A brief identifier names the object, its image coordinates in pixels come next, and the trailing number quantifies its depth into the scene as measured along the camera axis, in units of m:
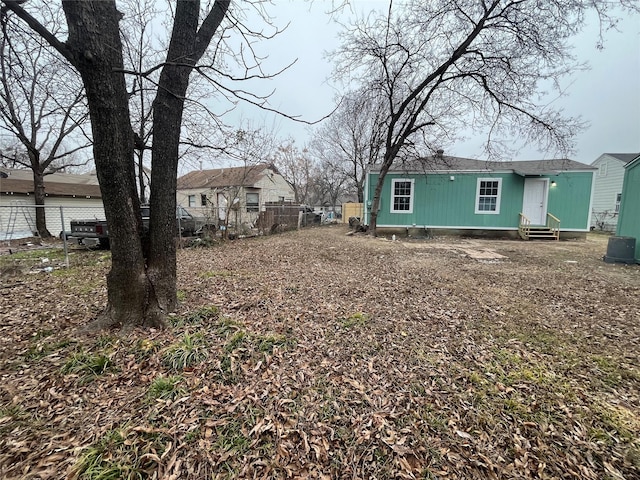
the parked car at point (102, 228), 7.93
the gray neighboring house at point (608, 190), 18.98
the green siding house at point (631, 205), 7.40
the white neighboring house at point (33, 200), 11.32
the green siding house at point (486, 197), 12.17
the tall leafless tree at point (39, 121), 8.42
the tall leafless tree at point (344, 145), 23.01
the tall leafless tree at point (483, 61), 8.60
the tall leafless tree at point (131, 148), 2.43
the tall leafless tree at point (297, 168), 25.86
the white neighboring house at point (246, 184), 21.14
